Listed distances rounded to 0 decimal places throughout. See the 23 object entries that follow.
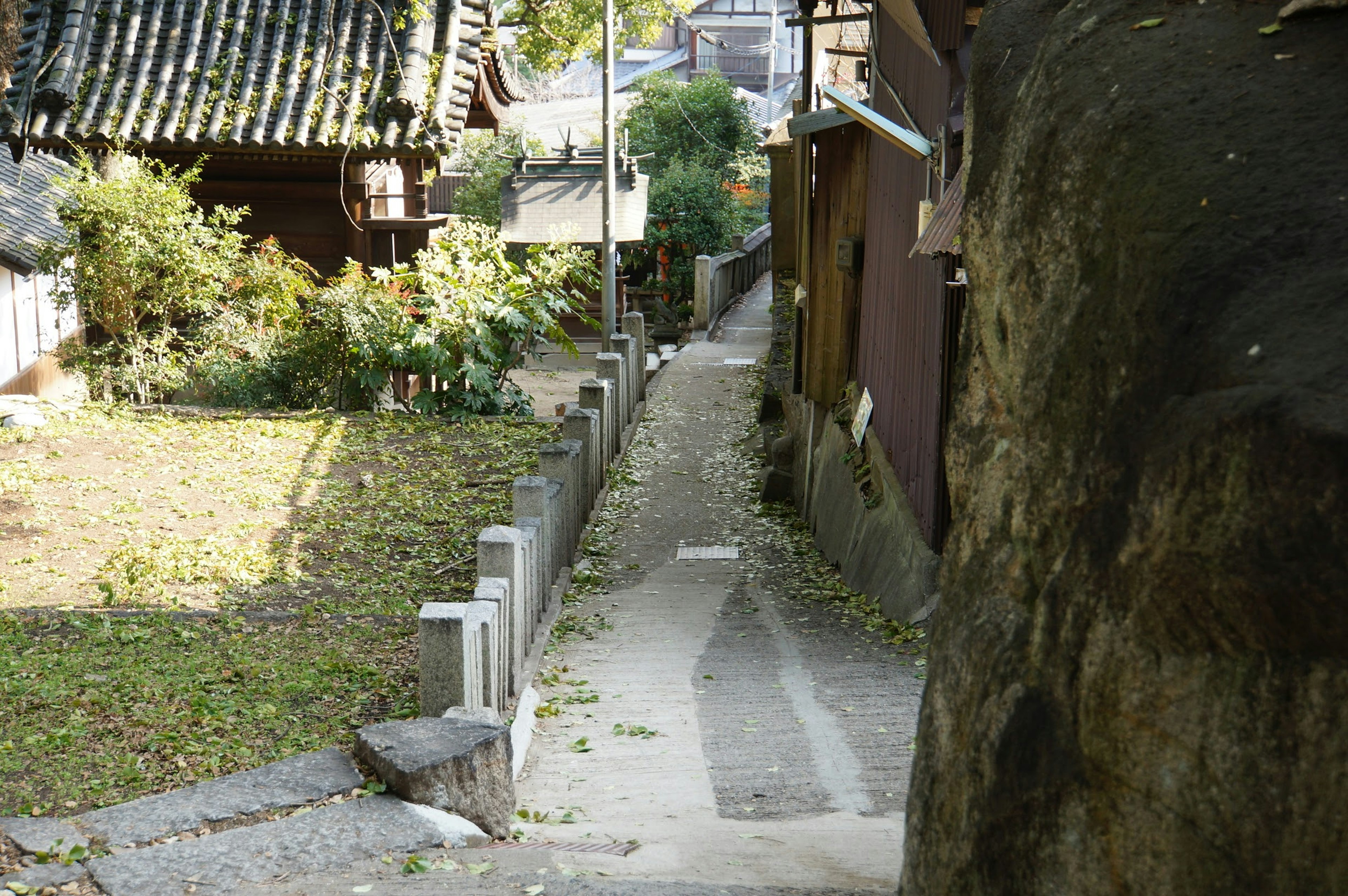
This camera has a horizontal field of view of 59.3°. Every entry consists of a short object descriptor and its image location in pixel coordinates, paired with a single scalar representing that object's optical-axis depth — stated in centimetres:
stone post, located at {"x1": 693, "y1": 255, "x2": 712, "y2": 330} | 2070
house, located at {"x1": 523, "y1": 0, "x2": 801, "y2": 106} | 4419
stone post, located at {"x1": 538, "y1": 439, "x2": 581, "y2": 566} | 789
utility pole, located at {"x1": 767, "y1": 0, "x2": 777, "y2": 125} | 3450
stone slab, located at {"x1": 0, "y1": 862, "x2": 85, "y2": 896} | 339
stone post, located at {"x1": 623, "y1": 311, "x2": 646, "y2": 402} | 1478
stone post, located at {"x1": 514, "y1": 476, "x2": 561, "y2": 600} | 687
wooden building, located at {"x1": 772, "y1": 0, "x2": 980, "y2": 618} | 679
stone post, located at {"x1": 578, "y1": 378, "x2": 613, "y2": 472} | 1045
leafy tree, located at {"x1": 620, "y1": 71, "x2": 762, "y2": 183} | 2619
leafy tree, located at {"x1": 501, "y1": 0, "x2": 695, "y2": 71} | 2219
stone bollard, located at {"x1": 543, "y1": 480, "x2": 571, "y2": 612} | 716
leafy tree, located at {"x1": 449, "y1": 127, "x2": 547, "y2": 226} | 2447
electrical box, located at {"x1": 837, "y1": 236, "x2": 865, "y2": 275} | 960
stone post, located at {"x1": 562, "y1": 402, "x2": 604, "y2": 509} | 934
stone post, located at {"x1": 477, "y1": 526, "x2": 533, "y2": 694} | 569
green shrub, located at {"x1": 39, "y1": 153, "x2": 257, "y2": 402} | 1119
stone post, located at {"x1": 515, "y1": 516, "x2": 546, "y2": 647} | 627
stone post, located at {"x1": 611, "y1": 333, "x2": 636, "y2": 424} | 1262
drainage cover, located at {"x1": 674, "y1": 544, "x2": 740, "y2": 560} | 945
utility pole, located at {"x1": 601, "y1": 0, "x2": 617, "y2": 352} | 1506
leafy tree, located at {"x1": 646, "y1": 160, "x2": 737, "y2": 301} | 2312
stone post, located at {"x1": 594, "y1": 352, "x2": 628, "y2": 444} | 1178
